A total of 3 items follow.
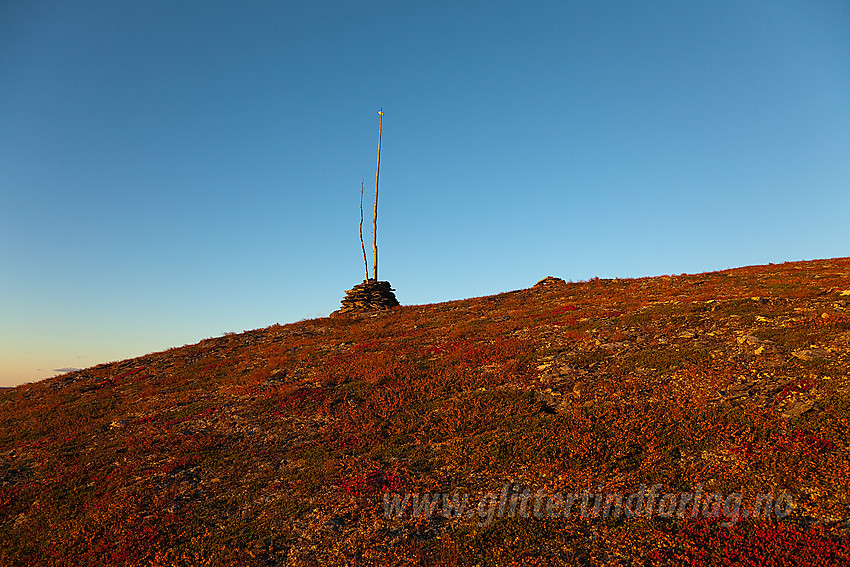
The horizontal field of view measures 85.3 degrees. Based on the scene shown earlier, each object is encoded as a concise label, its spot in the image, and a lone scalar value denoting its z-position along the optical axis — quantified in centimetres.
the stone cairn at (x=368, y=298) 4806
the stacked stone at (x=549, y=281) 4655
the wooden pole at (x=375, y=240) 5245
